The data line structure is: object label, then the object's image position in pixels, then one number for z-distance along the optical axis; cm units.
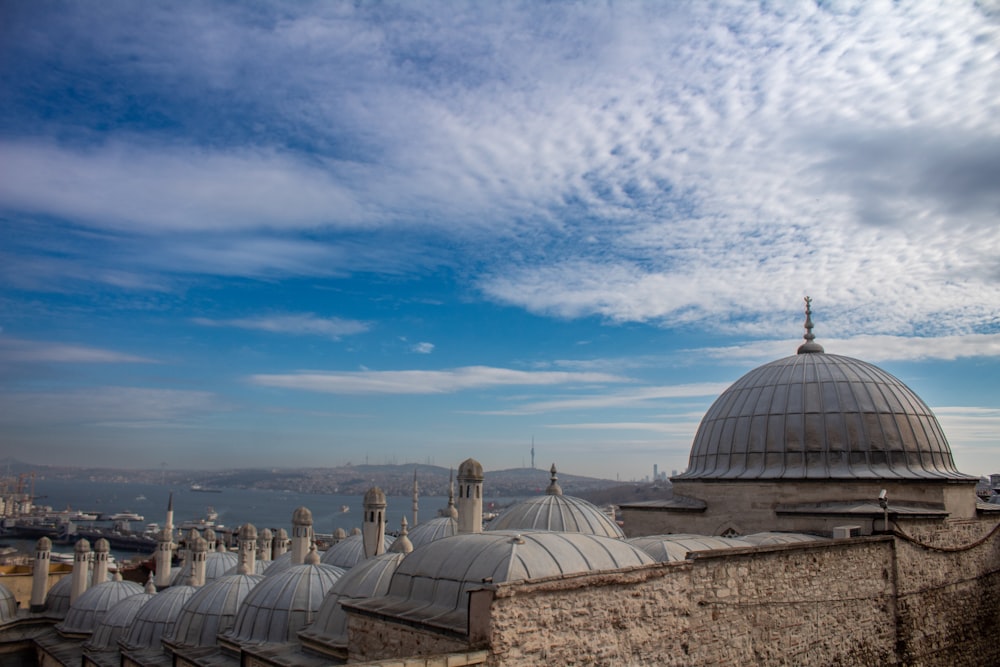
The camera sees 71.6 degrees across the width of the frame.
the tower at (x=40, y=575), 2625
